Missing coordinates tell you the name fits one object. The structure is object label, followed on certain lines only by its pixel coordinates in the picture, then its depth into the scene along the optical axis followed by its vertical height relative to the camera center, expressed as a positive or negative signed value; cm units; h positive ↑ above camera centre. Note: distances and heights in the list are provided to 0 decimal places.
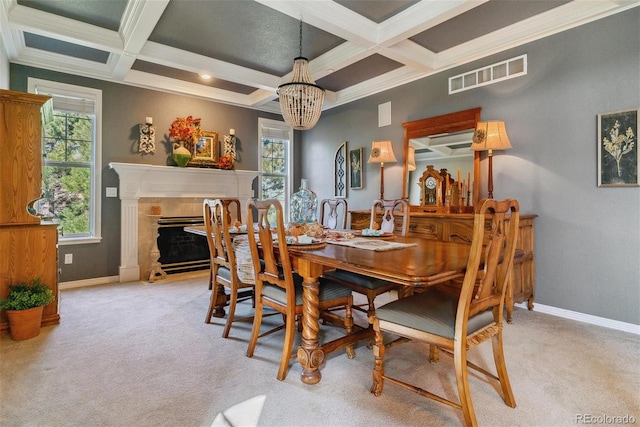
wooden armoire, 258 +13
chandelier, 287 +102
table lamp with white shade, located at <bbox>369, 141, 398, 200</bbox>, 431 +80
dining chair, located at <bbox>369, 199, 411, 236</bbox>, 287 +1
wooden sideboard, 297 -21
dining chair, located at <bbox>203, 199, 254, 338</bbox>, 249 -37
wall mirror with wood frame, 363 +62
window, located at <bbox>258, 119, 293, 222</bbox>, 578 +97
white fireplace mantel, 435 +38
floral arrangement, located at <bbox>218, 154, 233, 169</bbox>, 508 +80
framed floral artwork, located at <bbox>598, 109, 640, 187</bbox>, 263 +53
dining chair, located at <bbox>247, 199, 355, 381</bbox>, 193 -47
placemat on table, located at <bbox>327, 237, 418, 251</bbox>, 199 -19
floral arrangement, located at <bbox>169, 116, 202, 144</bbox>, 471 +121
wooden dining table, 139 -23
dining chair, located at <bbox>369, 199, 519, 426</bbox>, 144 -48
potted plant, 244 -70
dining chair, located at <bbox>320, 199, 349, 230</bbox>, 366 -1
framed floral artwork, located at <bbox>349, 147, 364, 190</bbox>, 502 +69
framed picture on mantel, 493 +97
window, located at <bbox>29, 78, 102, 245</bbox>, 402 +65
